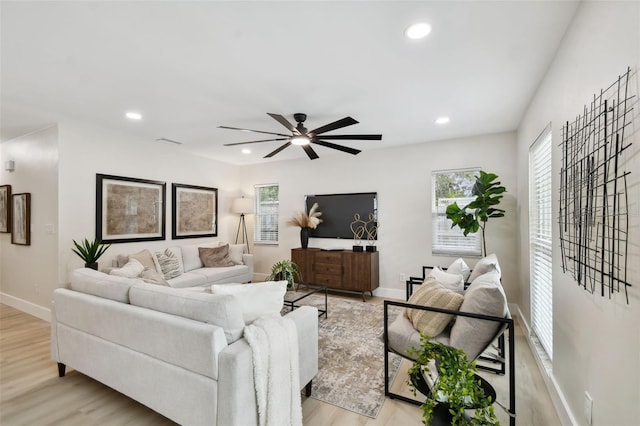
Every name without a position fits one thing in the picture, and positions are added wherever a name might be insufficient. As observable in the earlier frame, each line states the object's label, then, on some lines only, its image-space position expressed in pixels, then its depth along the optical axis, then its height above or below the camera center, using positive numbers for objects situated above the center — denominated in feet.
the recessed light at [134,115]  11.29 +3.84
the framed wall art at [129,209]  13.32 +0.16
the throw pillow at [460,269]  10.41 -2.06
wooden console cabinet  15.58 -3.12
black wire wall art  4.08 +0.35
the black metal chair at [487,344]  5.67 -2.76
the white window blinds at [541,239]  8.30 -0.84
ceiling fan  9.34 +2.76
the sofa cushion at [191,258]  15.64 -2.51
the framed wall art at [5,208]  14.47 +0.20
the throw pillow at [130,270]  11.08 -2.27
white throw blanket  5.24 -3.01
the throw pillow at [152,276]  10.48 -2.39
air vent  14.89 +3.74
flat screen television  16.89 +0.15
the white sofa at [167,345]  5.11 -2.76
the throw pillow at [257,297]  6.18 -1.85
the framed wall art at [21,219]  13.34 -0.32
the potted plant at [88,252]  11.74 -1.64
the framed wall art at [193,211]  16.57 +0.07
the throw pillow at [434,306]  6.96 -2.37
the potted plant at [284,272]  11.95 -2.46
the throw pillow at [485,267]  8.63 -1.65
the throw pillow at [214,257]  16.31 -2.52
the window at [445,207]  14.56 +0.14
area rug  7.19 -4.61
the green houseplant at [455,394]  4.46 -2.93
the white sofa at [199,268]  13.49 -3.08
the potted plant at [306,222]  17.69 -0.59
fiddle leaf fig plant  12.11 +0.22
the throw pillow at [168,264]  13.99 -2.54
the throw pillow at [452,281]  8.66 -2.09
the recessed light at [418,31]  6.19 +3.98
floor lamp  19.77 +0.43
